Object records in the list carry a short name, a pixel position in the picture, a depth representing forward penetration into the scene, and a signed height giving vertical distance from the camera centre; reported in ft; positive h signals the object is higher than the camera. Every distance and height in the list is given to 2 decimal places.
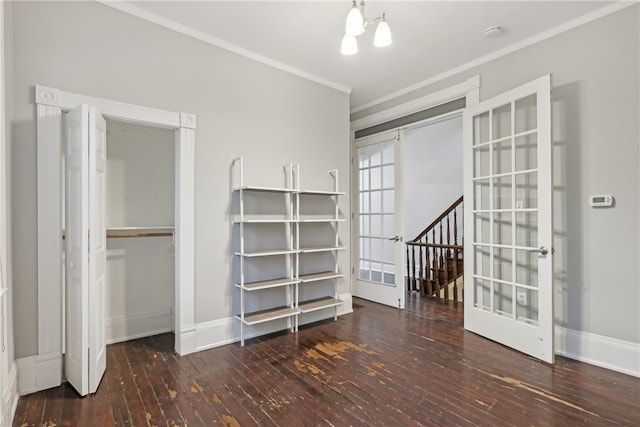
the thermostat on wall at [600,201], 8.47 +0.29
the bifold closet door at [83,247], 7.09 -0.72
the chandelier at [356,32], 6.89 +3.99
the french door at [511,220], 8.81 -0.21
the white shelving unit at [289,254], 10.14 -1.41
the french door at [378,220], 14.16 -0.30
